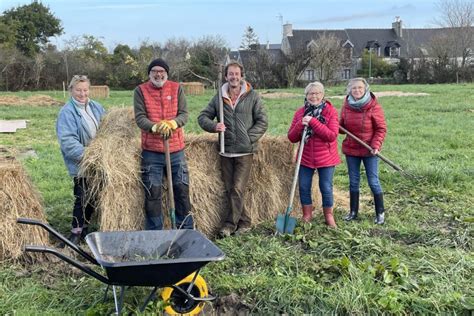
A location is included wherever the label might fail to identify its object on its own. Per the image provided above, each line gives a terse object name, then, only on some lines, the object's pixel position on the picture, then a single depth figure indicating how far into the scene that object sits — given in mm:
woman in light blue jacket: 5160
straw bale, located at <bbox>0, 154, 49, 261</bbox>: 4738
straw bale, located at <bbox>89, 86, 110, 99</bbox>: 25677
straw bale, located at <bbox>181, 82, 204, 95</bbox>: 28219
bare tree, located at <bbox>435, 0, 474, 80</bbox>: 40969
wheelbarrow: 3217
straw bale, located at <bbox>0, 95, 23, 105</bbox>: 21641
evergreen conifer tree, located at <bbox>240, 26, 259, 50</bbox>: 42812
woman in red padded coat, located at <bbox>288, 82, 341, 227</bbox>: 5410
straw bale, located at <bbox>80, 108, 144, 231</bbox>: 5125
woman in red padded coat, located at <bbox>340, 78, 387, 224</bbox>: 5668
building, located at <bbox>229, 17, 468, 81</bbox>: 55562
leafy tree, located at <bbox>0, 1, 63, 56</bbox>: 39906
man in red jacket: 5066
